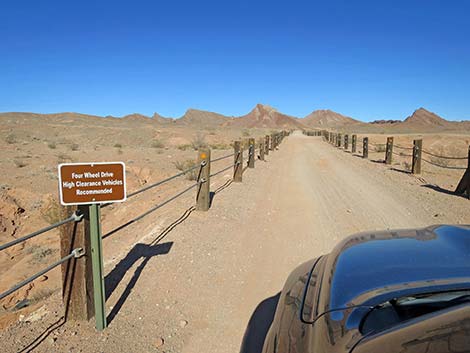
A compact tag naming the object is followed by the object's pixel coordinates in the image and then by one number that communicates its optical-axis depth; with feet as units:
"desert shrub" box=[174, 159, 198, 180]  41.51
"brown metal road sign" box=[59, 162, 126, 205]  10.32
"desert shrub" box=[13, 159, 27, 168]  48.49
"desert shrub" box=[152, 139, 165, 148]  84.35
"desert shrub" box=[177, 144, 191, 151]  87.71
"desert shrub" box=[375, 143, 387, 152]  85.68
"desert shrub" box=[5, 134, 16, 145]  78.74
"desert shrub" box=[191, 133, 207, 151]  93.68
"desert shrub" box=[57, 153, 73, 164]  53.12
